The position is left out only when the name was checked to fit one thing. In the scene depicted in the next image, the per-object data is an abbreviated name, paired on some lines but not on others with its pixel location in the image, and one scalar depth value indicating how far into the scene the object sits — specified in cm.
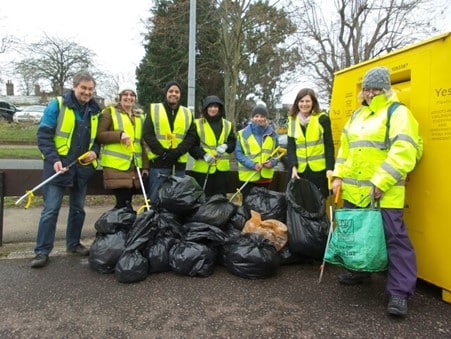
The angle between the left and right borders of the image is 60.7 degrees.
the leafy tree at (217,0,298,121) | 1224
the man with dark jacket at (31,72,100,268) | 347
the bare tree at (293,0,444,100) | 1594
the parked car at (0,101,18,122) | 2116
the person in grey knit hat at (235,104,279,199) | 423
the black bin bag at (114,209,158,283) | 316
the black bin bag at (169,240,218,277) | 329
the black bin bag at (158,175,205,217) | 362
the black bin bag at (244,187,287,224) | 382
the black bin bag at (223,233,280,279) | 327
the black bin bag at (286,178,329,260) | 345
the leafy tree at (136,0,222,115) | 1298
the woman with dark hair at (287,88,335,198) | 369
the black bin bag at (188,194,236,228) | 364
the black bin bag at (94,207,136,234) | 345
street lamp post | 847
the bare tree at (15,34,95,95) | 2995
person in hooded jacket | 427
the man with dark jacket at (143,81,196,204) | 402
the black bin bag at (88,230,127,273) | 333
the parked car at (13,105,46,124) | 2120
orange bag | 361
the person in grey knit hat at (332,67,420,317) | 263
